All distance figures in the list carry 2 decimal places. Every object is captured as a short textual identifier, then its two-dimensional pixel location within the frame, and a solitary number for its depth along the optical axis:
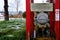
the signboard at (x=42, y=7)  1.91
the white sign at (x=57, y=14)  1.85
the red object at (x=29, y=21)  1.93
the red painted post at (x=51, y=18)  2.02
